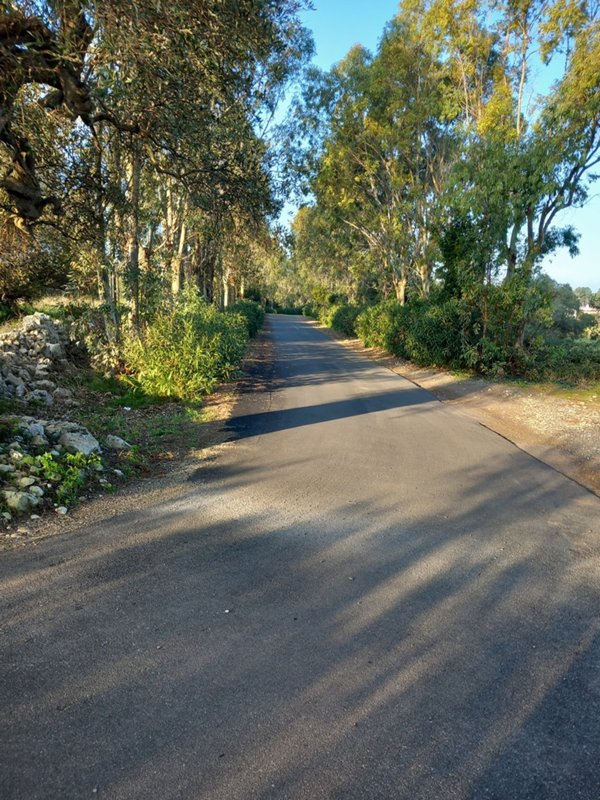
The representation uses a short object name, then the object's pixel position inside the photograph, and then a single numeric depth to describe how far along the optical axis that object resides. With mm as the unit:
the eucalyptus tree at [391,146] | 21016
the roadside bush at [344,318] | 33656
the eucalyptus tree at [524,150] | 14336
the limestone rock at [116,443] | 6785
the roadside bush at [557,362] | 14703
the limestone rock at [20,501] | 4789
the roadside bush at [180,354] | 10758
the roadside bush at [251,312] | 27109
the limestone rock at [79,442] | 5910
